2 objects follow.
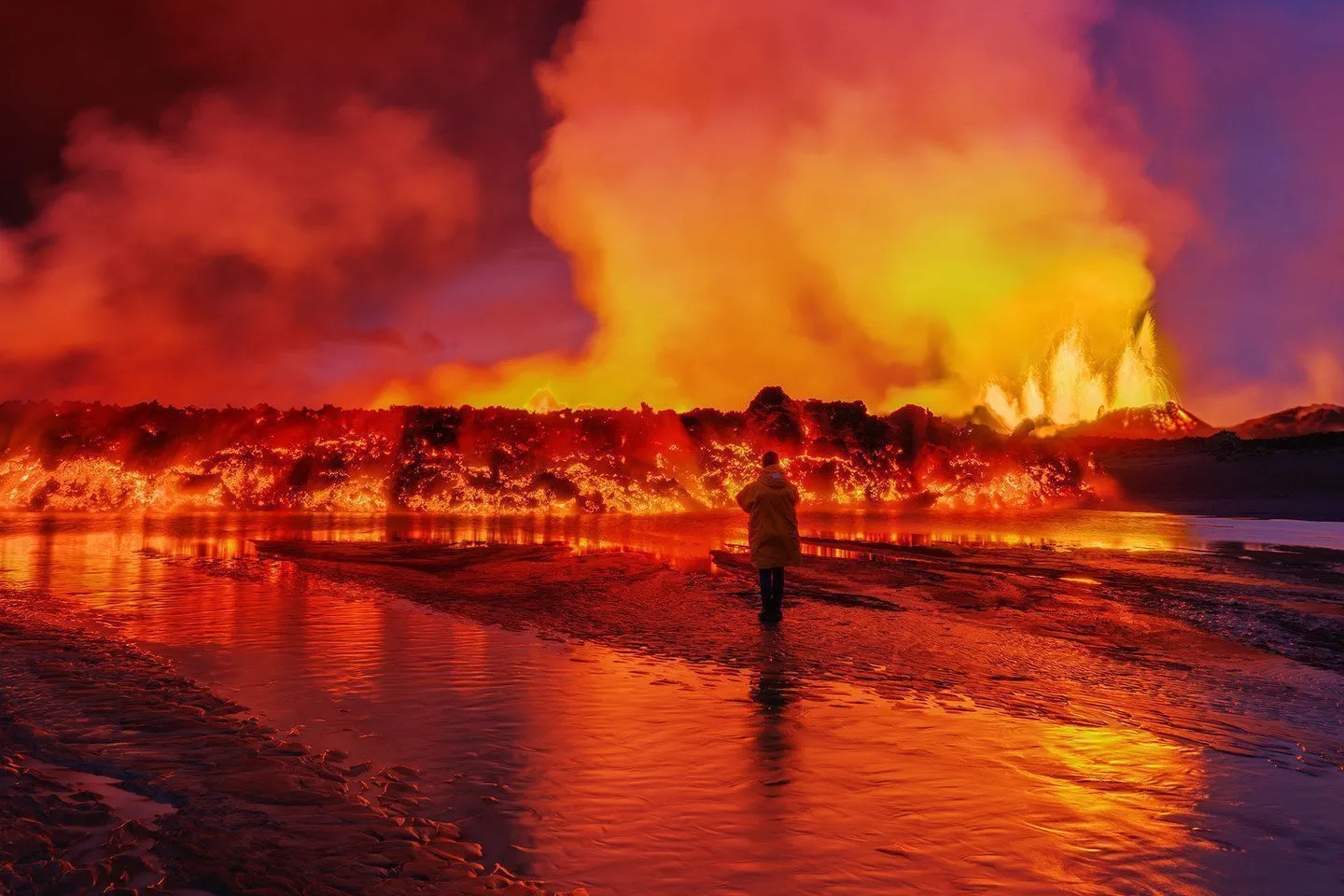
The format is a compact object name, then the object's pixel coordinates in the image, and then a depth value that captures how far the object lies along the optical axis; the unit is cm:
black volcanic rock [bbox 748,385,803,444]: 4534
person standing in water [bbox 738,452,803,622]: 1059
